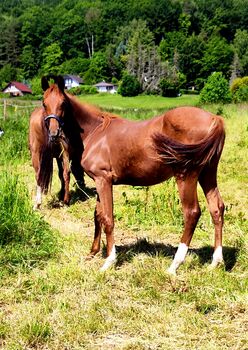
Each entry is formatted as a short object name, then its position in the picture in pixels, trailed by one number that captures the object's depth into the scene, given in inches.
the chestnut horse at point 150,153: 154.8
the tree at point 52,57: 4055.4
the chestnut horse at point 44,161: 264.2
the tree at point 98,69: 3828.7
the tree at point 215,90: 1905.8
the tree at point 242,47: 3282.5
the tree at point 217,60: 3543.3
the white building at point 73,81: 3500.5
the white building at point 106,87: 3408.0
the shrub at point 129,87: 2748.5
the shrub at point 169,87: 2770.7
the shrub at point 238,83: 2320.4
